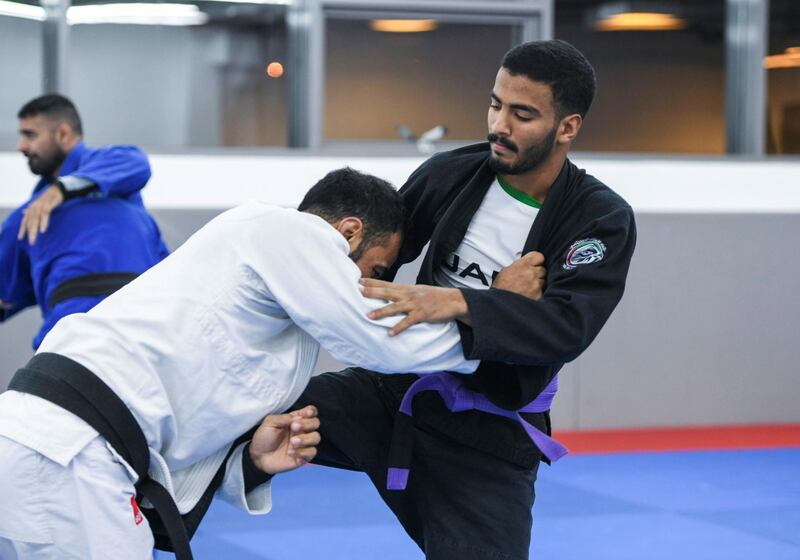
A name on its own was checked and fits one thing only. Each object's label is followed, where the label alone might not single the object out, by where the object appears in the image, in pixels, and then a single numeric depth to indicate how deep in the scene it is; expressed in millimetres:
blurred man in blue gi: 6365
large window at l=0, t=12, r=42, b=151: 9928
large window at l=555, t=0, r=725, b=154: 11393
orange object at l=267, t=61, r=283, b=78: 10667
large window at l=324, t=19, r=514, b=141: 10724
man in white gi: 3083
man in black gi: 3833
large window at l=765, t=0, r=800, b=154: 11720
